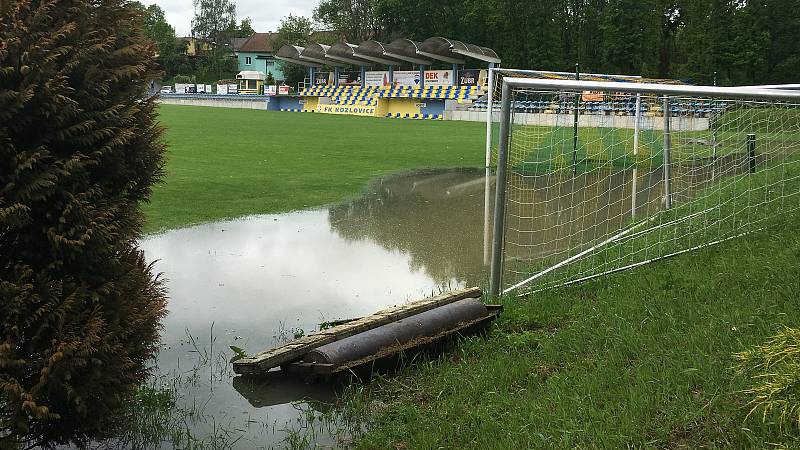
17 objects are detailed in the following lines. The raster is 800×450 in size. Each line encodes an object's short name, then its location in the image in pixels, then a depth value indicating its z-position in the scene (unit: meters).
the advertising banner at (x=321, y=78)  65.72
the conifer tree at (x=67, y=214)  3.18
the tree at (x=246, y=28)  129.38
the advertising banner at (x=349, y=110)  54.79
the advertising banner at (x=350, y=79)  62.47
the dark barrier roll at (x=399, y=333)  4.82
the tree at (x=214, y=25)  125.88
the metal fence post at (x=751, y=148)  9.69
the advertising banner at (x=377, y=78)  57.99
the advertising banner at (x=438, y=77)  54.19
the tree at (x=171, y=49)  96.66
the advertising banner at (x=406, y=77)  55.91
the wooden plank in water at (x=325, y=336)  4.70
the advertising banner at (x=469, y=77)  53.34
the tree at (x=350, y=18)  86.88
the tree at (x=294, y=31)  91.94
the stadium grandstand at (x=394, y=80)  51.75
